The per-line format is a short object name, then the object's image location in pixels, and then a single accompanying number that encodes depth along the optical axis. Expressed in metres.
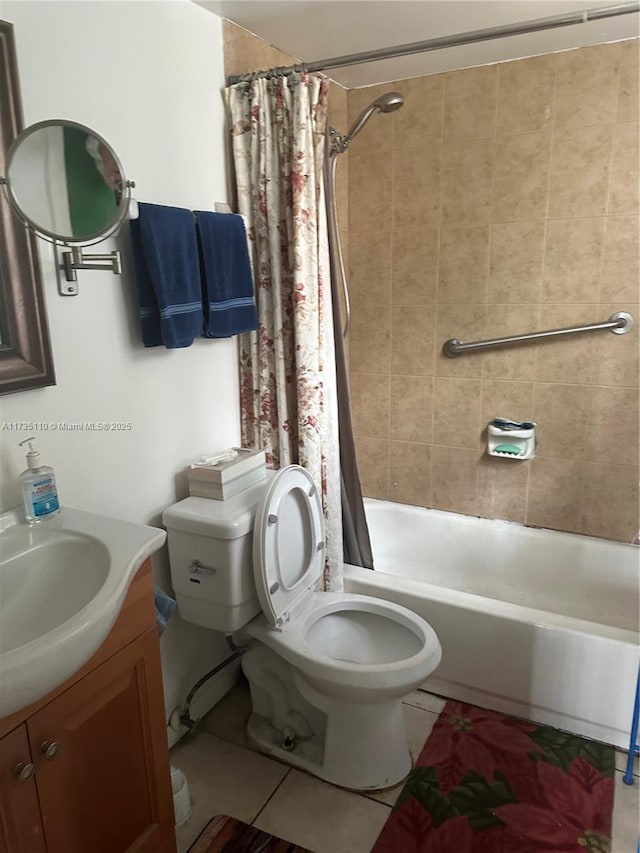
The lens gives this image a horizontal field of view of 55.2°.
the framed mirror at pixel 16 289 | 1.31
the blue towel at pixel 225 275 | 1.82
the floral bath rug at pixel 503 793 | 1.65
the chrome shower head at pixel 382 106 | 2.07
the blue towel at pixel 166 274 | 1.63
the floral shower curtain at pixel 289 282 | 1.93
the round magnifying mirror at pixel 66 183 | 1.30
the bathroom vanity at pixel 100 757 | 1.05
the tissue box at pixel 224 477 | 1.86
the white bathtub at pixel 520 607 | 1.91
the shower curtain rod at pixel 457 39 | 1.57
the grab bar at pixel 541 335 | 2.37
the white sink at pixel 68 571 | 1.06
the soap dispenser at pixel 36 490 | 1.35
